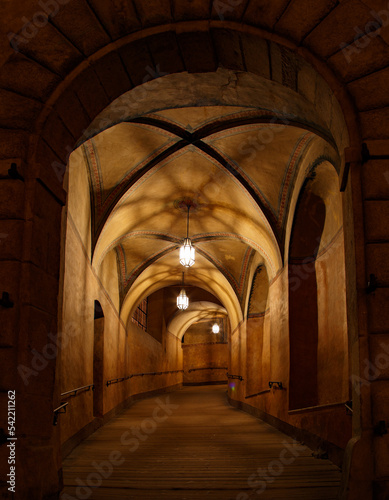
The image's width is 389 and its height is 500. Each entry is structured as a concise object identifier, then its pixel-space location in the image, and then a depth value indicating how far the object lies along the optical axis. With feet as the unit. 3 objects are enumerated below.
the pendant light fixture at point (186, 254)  32.09
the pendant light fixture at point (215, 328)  85.35
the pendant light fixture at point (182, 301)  48.11
